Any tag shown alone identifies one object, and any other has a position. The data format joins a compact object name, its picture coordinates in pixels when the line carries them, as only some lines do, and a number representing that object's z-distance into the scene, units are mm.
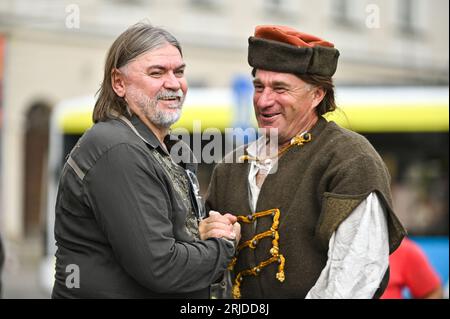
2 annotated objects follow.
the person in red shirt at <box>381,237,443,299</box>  9109
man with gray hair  5414
